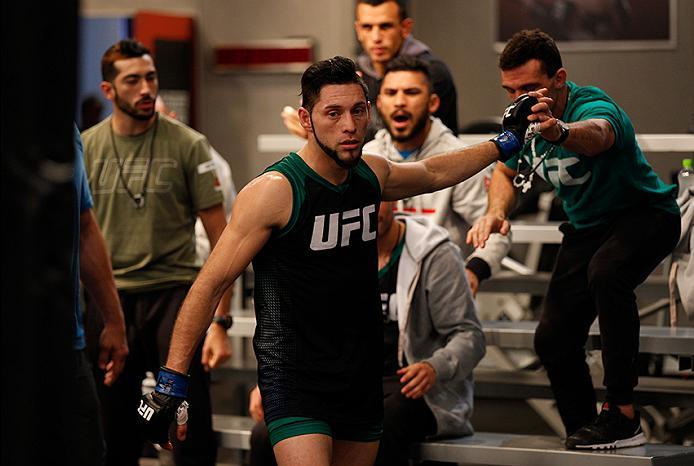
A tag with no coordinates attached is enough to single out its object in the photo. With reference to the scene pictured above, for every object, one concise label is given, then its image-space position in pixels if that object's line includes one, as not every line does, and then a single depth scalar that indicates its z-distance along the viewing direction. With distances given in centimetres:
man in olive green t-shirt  839
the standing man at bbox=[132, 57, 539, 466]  581
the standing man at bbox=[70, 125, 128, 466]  627
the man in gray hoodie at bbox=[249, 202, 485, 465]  774
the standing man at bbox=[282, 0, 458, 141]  948
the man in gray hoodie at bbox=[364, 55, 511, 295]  873
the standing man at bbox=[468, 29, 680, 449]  692
